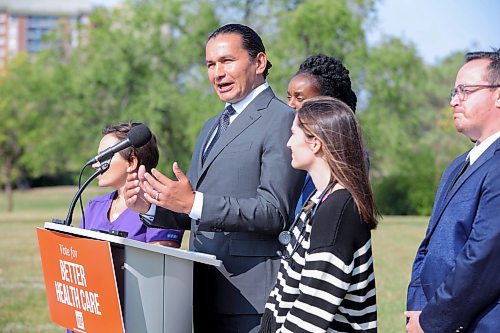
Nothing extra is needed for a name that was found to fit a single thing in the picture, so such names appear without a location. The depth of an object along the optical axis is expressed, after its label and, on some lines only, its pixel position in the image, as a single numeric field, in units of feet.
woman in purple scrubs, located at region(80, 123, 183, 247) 13.98
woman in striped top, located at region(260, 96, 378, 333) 9.52
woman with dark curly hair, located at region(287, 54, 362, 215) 15.21
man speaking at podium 10.95
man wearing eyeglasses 9.72
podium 10.14
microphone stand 11.19
